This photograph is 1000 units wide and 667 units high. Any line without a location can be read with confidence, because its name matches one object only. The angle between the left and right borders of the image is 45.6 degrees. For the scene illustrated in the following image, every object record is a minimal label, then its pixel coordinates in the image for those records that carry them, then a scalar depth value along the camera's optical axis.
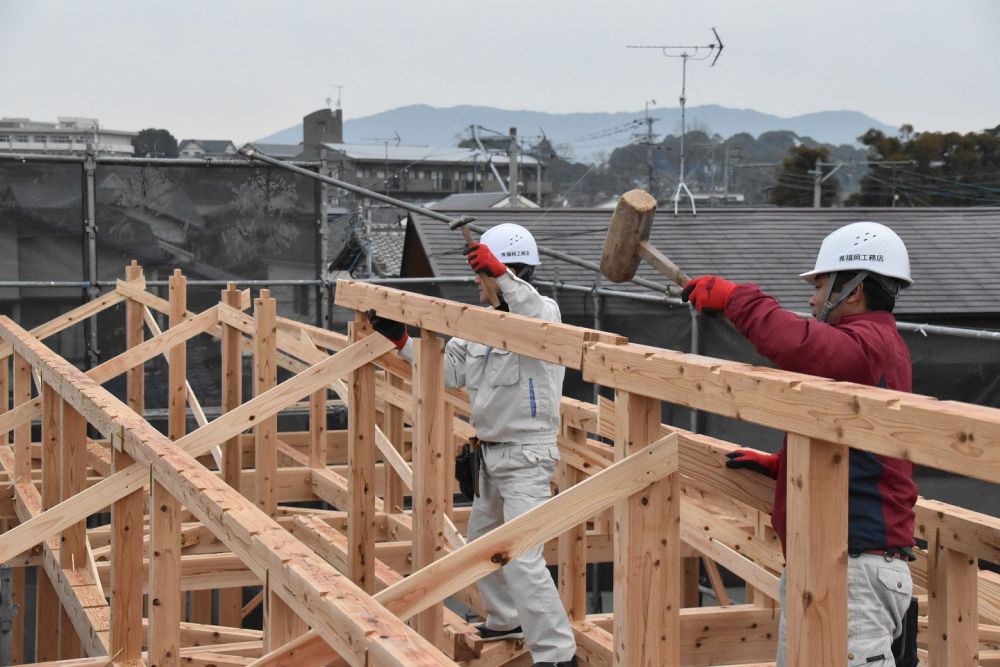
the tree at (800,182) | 43.66
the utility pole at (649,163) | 33.19
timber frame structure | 2.78
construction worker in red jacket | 3.29
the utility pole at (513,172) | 30.19
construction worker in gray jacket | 5.26
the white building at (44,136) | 38.72
